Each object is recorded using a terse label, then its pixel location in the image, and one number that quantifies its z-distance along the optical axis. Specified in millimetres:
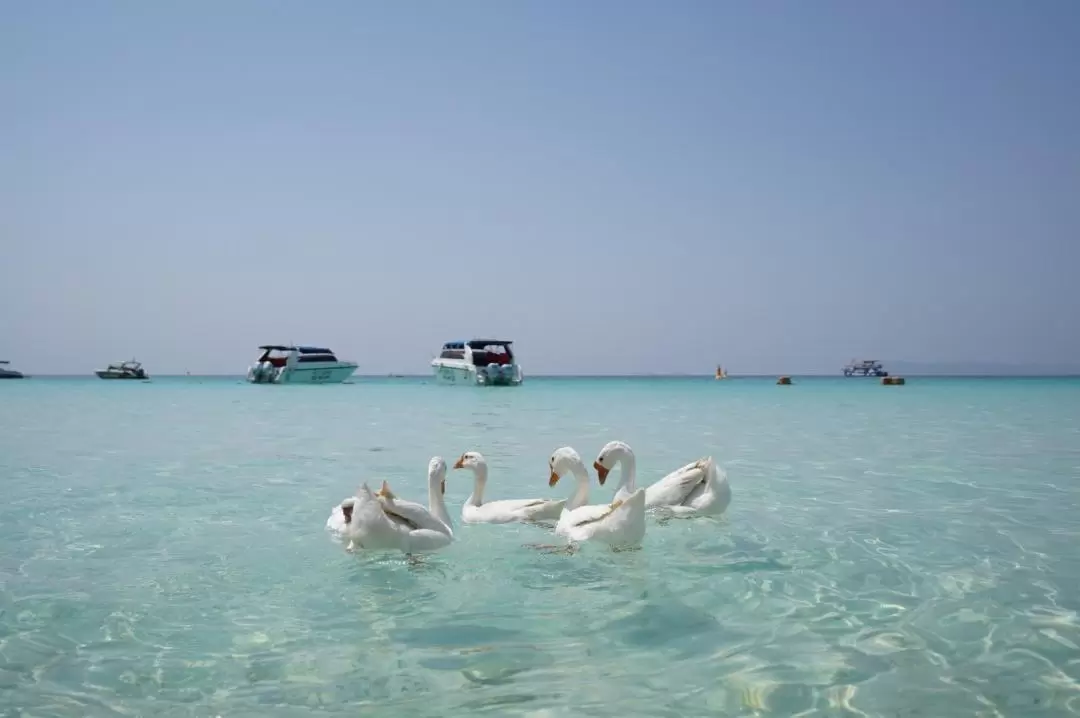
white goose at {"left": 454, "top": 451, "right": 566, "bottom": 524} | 8977
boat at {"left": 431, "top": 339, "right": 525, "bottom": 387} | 64438
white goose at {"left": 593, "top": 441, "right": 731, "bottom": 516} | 9289
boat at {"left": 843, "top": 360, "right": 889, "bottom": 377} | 125750
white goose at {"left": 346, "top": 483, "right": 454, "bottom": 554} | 7016
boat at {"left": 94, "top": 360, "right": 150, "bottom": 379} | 106375
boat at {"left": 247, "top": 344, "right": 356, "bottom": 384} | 75500
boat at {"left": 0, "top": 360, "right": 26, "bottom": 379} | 118312
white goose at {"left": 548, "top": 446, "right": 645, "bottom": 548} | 7371
